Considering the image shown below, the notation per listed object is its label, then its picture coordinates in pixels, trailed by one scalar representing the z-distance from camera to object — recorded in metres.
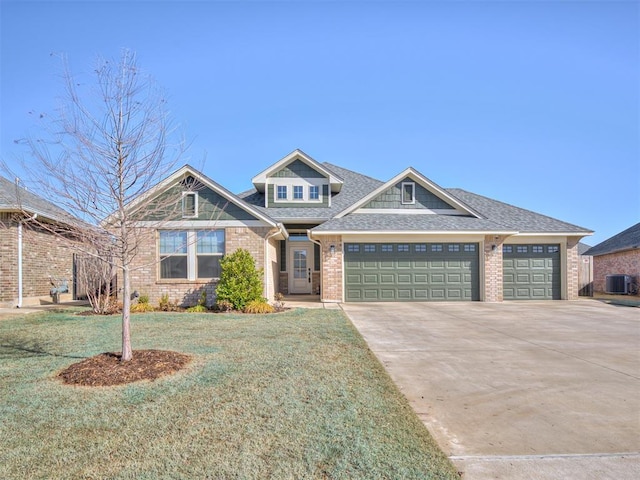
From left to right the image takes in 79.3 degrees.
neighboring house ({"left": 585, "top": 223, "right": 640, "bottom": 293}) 19.17
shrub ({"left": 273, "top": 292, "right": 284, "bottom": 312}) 12.68
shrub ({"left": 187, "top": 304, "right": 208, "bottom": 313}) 12.50
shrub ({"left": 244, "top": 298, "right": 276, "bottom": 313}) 12.09
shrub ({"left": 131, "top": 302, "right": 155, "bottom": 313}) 12.32
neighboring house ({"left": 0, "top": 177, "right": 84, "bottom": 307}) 12.91
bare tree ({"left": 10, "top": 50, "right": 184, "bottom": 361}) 5.65
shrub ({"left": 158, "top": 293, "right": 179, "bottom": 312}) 12.86
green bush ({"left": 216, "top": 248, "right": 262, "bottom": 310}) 12.34
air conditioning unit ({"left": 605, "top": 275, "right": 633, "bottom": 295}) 19.25
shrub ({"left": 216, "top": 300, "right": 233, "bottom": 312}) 12.33
